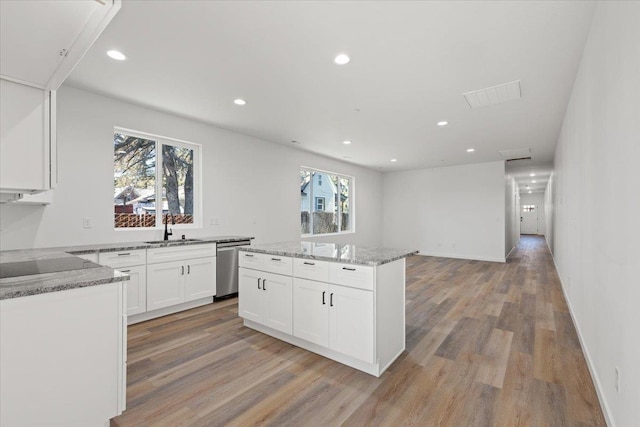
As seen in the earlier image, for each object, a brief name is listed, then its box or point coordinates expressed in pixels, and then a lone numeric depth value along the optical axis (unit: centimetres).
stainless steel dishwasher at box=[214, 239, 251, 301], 425
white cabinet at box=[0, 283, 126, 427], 131
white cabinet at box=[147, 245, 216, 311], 352
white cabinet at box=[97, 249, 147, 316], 322
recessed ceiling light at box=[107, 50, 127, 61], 262
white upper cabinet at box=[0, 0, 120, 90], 119
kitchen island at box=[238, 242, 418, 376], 229
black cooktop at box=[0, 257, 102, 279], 172
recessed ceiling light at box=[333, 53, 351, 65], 264
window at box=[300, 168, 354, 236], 684
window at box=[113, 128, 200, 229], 386
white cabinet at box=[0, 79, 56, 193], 179
